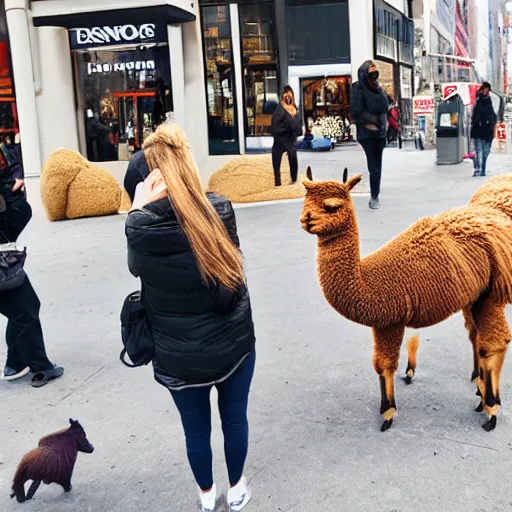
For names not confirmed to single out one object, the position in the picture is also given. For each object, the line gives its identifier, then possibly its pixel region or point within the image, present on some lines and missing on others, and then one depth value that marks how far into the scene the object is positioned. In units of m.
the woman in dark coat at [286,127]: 11.78
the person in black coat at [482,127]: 13.49
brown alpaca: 3.55
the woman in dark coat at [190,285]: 2.74
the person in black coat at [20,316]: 4.70
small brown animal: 3.31
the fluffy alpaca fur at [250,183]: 12.09
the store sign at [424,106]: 23.86
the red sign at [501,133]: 20.08
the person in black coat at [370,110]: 9.22
